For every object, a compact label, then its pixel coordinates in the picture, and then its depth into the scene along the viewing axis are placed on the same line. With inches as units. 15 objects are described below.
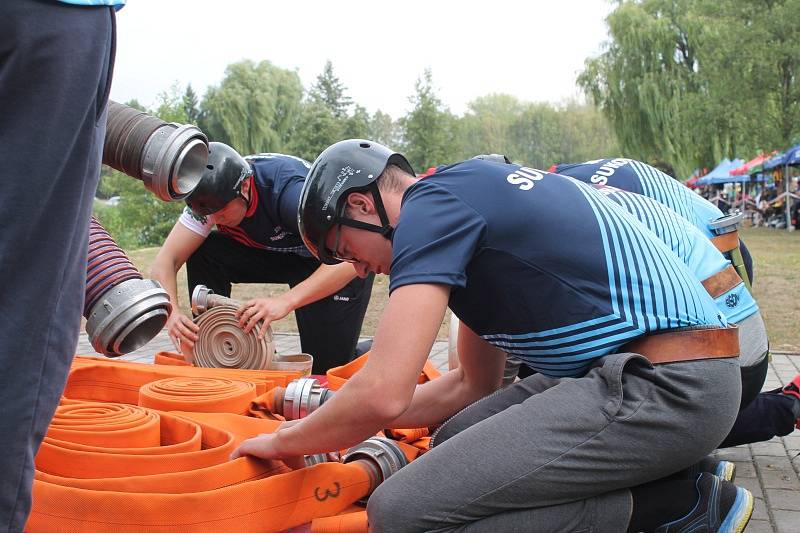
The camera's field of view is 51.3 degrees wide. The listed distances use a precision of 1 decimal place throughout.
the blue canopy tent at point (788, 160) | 1041.7
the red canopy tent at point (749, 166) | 1320.1
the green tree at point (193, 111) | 2133.5
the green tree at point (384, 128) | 3464.6
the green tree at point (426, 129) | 1833.2
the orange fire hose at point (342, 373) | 148.8
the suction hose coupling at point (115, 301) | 64.1
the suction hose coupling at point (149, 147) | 66.4
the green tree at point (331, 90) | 2472.9
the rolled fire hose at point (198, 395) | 123.6
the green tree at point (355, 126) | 2073.8
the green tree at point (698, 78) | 948.0
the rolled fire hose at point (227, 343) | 160.2
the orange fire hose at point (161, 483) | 86.6
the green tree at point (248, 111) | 1905.8
